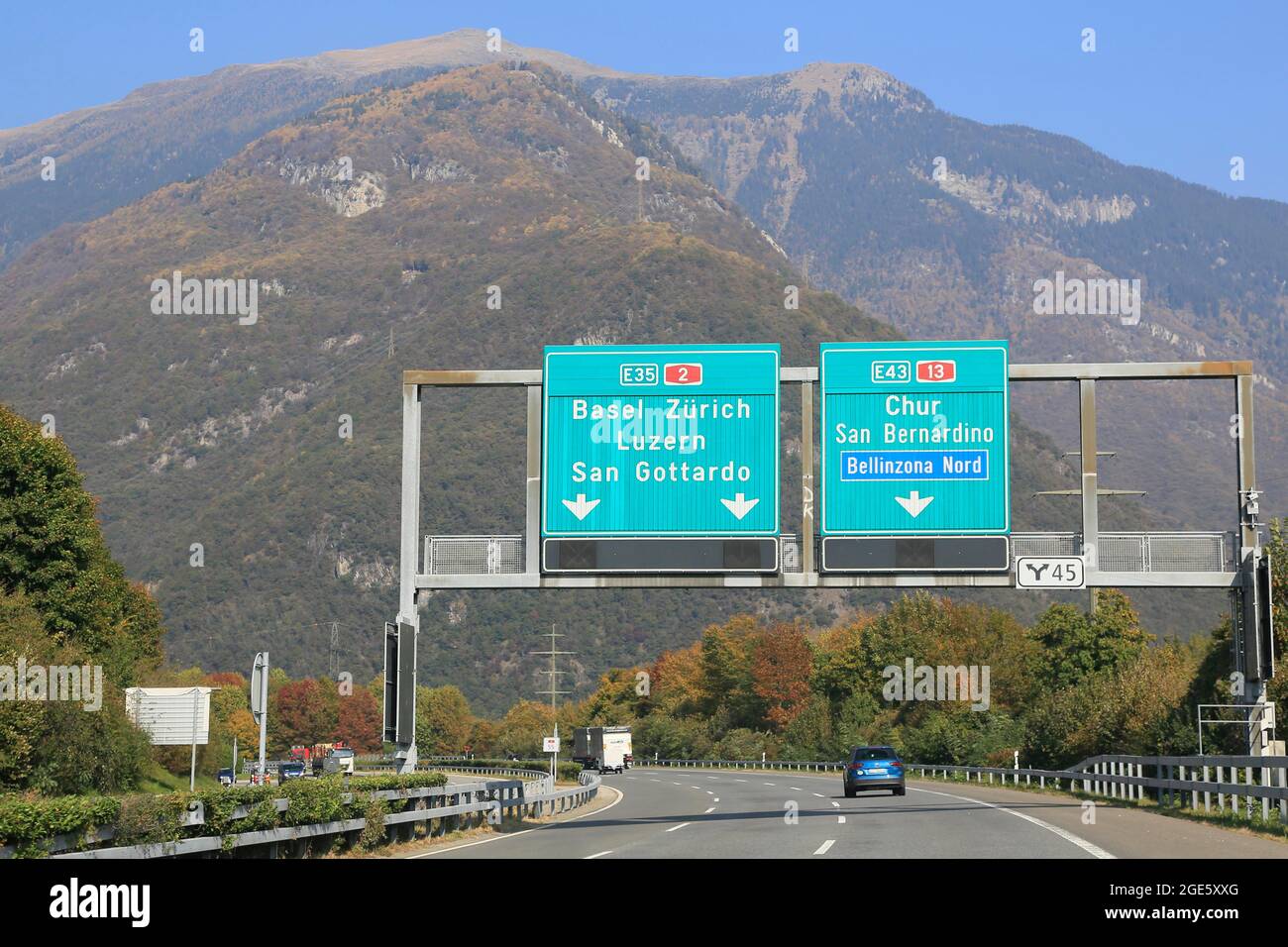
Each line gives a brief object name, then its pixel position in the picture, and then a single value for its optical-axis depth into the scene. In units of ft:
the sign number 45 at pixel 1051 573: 116.88
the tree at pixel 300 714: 602.44
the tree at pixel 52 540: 207.00
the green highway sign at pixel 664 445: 114.93
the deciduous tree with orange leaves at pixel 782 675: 478.18
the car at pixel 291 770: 301.22
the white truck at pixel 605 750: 363.76
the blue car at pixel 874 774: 157.28
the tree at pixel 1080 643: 319.27
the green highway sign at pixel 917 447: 114.01
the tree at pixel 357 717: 627.05
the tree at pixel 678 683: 533.96
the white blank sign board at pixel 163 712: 193.77
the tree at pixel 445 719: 606.96
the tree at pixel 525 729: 550.77
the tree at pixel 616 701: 560.20
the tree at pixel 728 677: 497.05
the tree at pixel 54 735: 167.94
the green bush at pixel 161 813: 57.21
